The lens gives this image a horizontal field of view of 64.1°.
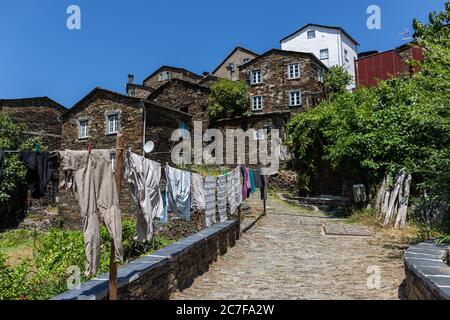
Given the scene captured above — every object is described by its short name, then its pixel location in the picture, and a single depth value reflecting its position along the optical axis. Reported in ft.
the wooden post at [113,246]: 12.70
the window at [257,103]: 96.68
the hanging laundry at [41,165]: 14.89
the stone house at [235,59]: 130.11
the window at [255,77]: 98.37
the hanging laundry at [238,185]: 33.91
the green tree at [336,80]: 93.15
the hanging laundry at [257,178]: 41.48
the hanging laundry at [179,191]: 22.44
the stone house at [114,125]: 71.30
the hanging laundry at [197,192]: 25.30
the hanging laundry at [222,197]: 29.35
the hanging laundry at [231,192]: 31.55
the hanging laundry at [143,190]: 14.92
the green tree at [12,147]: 75.31
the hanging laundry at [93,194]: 12.32
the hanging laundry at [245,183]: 36.52
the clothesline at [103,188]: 12.39
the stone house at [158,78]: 132.16
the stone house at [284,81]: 91.56
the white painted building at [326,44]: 110.63
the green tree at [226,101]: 91.76
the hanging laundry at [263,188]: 43.72
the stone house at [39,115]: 90.94
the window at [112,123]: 74.43
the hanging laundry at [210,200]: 26.84
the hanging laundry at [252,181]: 39.03
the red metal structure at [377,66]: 91.56
